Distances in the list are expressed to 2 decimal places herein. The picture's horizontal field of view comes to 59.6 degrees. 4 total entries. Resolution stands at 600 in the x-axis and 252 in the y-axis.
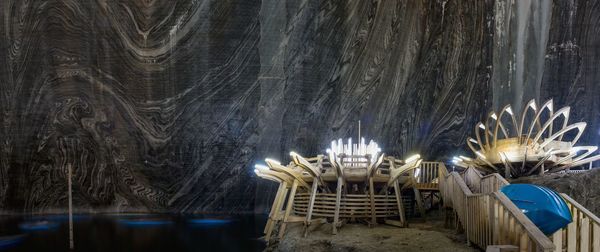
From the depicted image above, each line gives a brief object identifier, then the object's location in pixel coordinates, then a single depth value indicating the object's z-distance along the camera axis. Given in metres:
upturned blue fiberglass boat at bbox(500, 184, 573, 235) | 5.94
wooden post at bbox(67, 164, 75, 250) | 13.73
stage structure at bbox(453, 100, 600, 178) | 11.69
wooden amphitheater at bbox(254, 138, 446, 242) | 12.12
